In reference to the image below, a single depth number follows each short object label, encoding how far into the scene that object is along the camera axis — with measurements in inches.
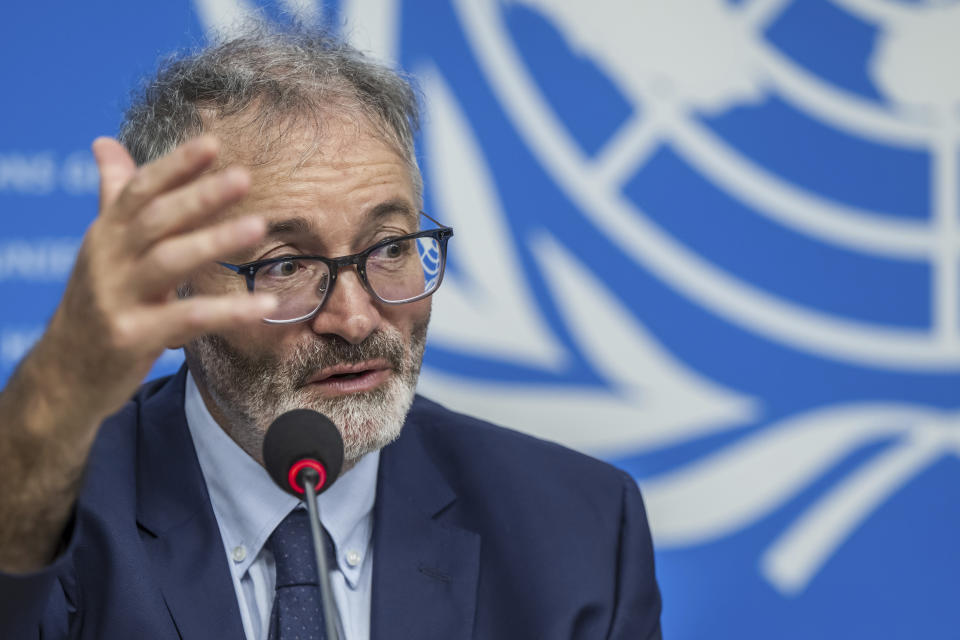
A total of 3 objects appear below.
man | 132.4
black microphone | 126.4
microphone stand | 125.0
